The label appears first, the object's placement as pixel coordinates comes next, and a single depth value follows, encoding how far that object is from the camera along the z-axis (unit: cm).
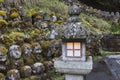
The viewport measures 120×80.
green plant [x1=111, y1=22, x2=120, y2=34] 1293
